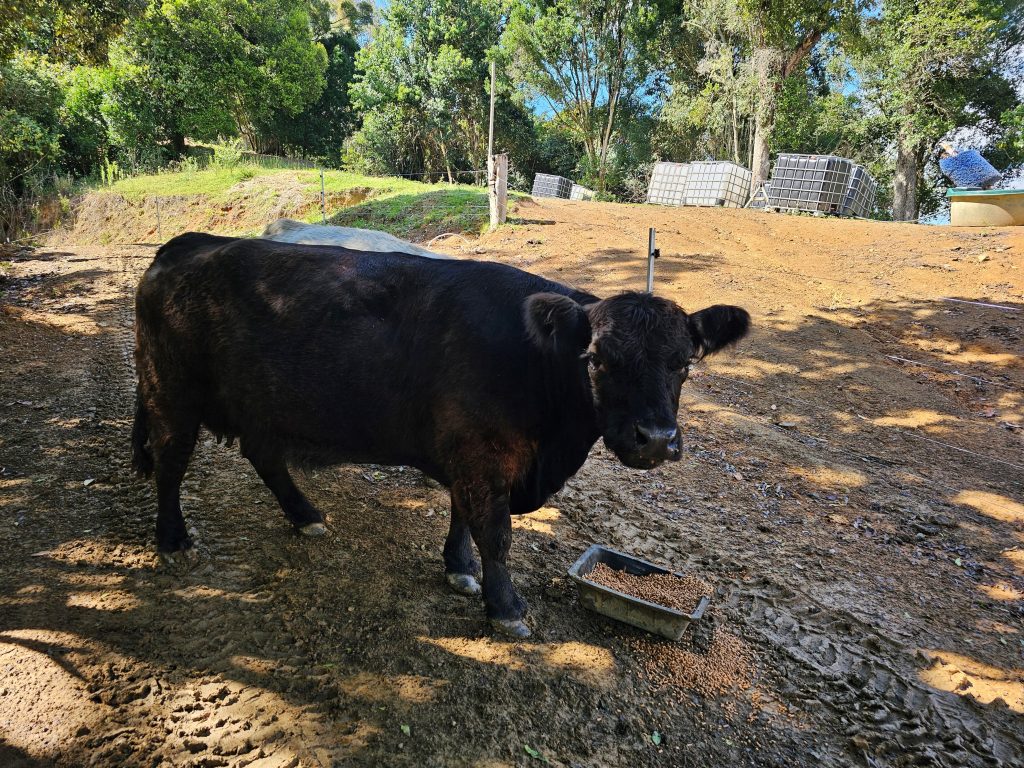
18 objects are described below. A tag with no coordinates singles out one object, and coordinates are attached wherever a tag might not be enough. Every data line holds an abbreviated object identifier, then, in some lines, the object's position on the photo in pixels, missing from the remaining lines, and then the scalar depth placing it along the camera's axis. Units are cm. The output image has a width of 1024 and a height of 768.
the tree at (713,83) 2725
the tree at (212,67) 3216
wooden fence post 1585
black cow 336
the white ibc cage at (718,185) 2491
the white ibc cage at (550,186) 3344
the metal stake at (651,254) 551
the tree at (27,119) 2329
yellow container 1625
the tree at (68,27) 973
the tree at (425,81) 3447
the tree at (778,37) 2372
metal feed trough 367
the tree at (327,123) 4078
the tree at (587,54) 3114
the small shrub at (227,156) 3350
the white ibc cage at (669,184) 2634
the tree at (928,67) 2303
